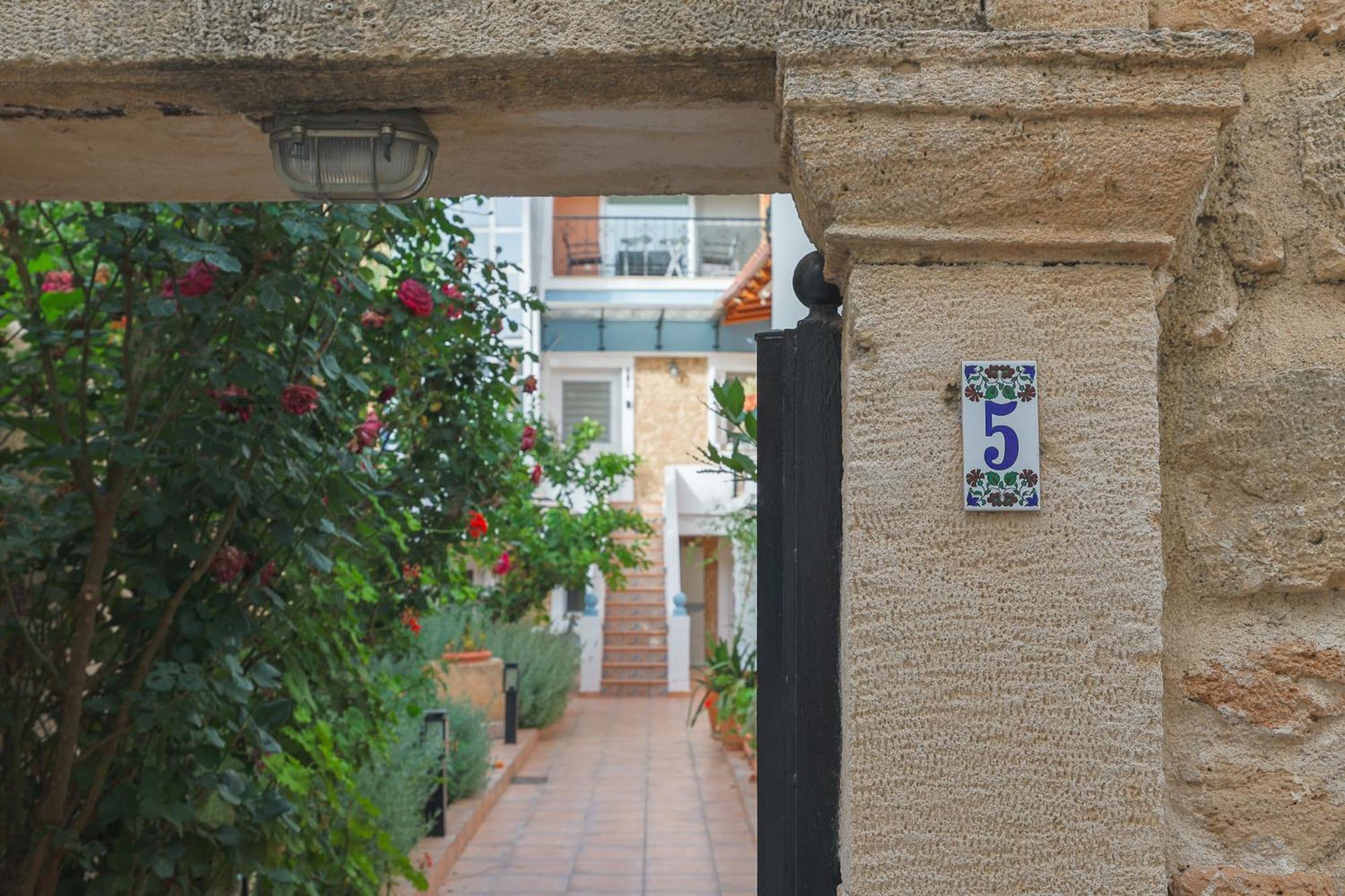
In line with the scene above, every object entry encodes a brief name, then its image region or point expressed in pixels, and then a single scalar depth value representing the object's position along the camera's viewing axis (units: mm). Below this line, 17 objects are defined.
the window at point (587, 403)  19703
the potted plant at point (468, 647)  9961
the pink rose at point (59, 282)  3344
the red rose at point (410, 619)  5199
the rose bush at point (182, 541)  2969
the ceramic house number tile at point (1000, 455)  1527
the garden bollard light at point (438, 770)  6410
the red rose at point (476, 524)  5078
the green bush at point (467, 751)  7371
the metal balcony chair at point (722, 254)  19953
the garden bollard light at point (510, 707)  9602
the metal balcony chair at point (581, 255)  19609
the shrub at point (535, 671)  10828
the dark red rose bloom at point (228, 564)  3004
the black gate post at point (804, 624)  1646
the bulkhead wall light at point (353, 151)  1808
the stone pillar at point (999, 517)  1515
